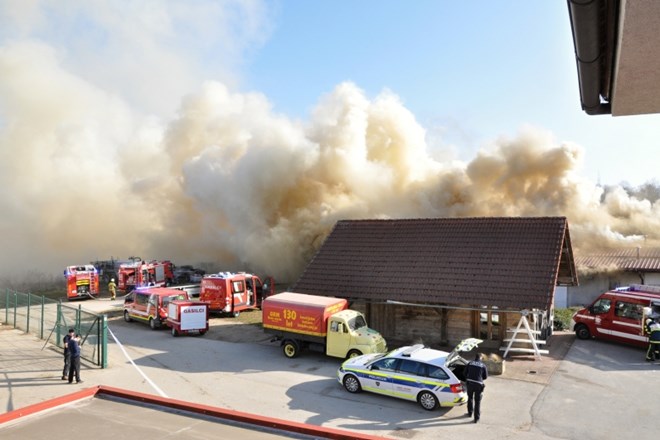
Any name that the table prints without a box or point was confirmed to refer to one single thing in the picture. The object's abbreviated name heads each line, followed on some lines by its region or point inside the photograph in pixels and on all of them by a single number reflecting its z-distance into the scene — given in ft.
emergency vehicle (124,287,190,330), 64.59
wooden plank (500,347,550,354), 49.05
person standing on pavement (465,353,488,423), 33.40
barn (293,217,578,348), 51.93
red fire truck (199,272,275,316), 72.74
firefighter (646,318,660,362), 47.62
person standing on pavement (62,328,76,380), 40.22
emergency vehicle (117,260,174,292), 96.43
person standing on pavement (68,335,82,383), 40.10
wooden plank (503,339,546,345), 49.26
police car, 35.55
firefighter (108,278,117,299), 95.21
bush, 64.83
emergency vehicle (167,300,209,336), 59.93
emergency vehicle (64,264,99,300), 94.42
